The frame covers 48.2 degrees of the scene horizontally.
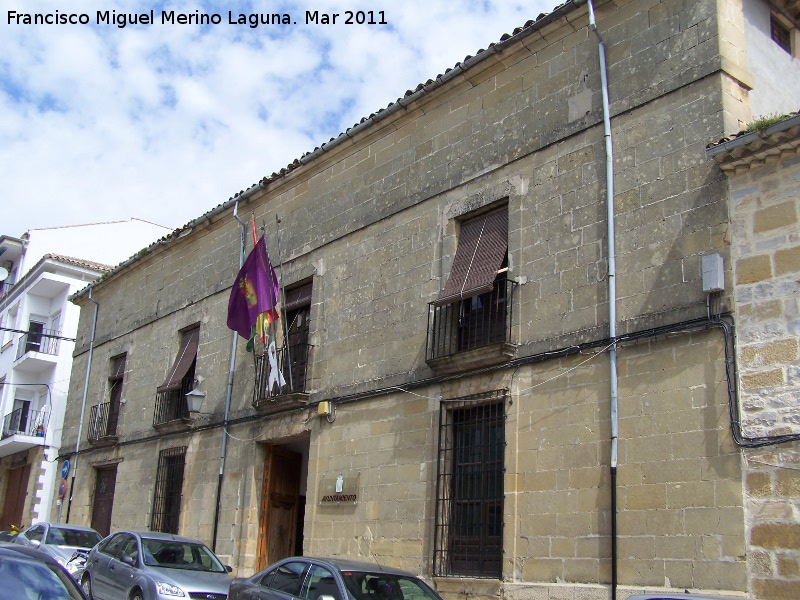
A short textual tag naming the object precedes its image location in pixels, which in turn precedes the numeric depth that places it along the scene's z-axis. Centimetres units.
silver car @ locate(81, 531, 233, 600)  1025
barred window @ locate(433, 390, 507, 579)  1048
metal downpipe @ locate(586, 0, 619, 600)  898
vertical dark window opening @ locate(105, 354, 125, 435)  1997
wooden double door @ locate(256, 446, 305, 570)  1461
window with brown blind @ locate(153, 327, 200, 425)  1733
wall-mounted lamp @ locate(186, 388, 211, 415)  1551
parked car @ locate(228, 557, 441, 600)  803
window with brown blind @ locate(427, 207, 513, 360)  1113
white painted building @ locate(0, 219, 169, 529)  2580
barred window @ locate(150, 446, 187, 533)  1672
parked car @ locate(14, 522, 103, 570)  1434
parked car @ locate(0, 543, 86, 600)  564
